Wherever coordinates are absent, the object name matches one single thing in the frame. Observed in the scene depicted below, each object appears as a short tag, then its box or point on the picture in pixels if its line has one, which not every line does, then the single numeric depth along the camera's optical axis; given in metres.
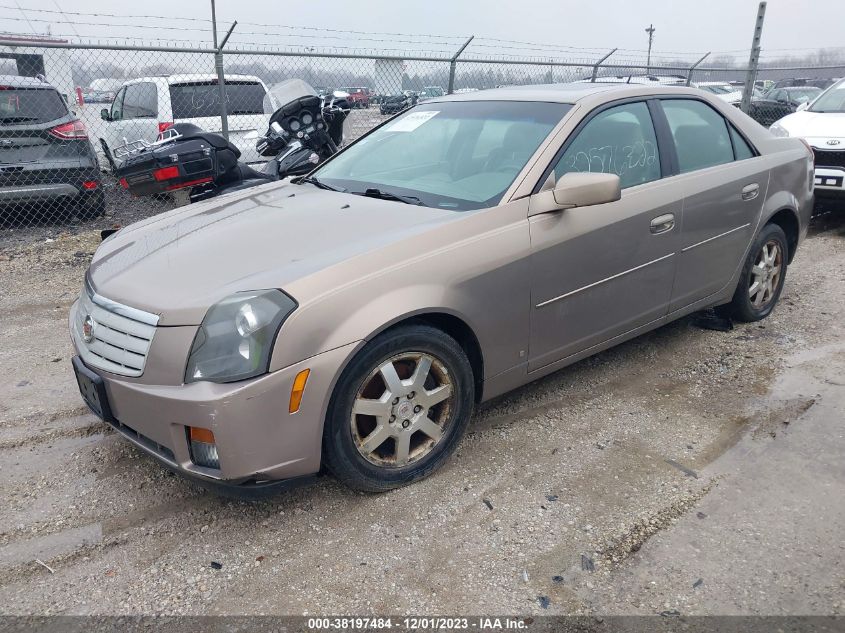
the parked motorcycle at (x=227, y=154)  5.21
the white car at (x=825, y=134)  7.16
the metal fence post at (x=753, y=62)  10.41
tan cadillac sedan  2.43
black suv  6.85
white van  8.45
